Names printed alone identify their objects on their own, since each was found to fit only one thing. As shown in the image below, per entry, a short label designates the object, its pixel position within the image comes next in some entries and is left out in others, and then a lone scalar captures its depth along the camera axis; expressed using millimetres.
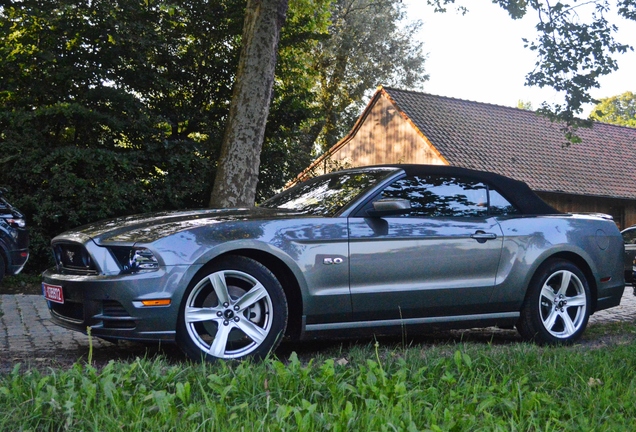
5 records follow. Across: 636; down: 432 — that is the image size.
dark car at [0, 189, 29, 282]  10344
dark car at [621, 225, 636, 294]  15234
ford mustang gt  5242
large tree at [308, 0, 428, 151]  35250
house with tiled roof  30125
